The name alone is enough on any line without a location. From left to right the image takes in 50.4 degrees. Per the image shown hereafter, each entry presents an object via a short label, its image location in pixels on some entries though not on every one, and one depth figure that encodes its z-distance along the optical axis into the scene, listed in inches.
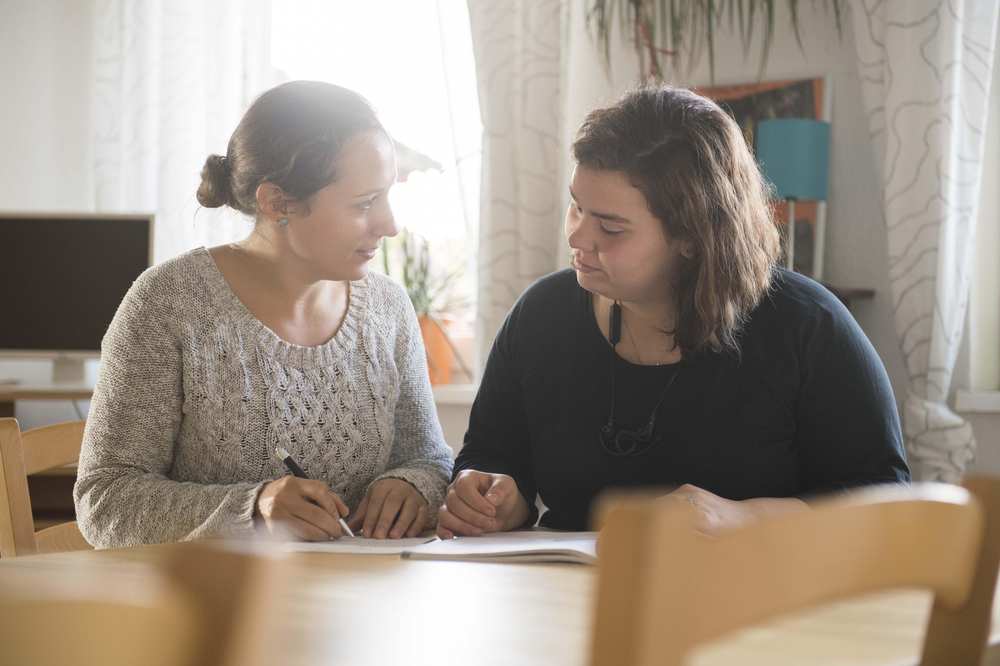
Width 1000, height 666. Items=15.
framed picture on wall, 120.9
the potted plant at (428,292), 138.0
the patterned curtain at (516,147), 130.1
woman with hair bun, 57.9
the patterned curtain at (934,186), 110.8
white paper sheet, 49.1
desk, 120.4
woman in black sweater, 56.2
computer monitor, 130.8
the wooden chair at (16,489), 56.2
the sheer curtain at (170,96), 142.3
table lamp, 113.8
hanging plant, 123.6
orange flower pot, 139.6
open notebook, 46.8
